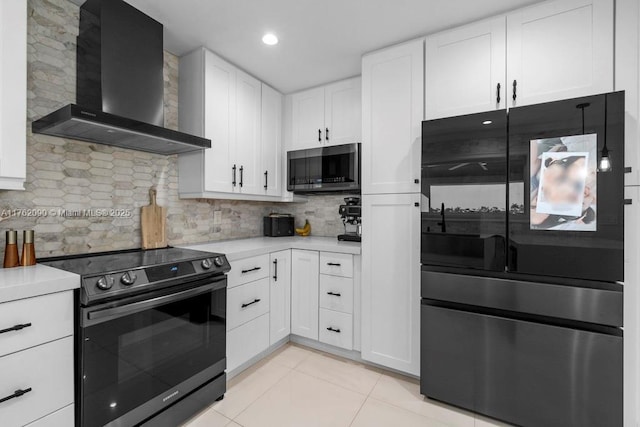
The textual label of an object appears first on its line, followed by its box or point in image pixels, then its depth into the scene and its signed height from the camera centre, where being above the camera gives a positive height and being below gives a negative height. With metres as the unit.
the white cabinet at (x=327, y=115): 2.85 +0.97
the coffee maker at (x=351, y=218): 2.67 -0.06
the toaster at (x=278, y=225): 3.28 -0.15
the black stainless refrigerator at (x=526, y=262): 1.54 -0.29
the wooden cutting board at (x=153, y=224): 2.19 -0.10
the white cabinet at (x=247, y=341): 2.15 -1.00
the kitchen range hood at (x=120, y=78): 1.74 +0.83
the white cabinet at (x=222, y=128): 2.37 +0.72
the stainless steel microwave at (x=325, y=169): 2.76 +0.42
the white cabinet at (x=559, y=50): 1.64 +0.95
